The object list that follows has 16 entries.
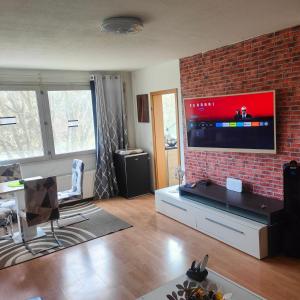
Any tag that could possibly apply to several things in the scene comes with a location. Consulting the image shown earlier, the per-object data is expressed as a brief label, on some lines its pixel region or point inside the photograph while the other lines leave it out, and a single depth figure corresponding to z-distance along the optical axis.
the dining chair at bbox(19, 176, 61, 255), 3.35
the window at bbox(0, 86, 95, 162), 4.68
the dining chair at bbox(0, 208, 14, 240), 3.78
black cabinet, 5.36
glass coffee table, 1.88
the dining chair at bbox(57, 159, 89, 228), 4.23
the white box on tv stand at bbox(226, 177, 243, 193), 3.73
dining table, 3.67
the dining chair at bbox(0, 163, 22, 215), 4.32
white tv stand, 3.01
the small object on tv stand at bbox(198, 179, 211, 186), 4.17
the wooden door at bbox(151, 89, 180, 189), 5.33
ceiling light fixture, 2.43
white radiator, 5.43
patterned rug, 3.43
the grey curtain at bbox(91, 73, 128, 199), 5.36
